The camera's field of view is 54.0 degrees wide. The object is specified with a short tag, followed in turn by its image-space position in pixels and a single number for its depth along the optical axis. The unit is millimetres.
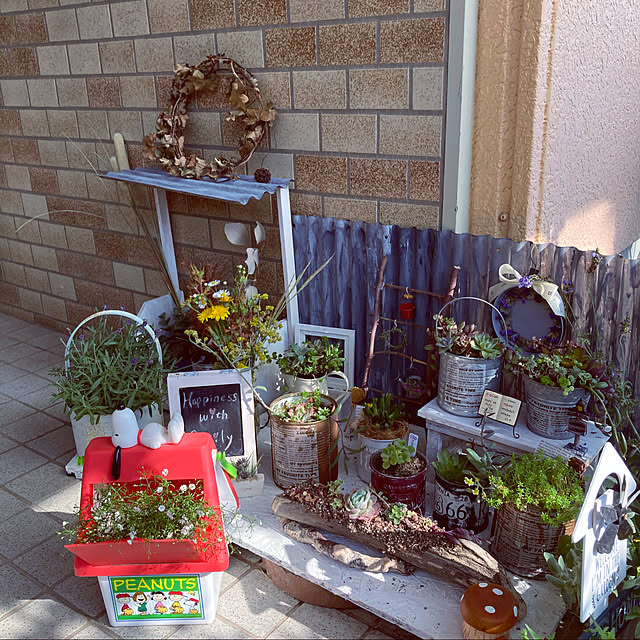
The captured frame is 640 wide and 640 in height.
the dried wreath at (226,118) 3104
